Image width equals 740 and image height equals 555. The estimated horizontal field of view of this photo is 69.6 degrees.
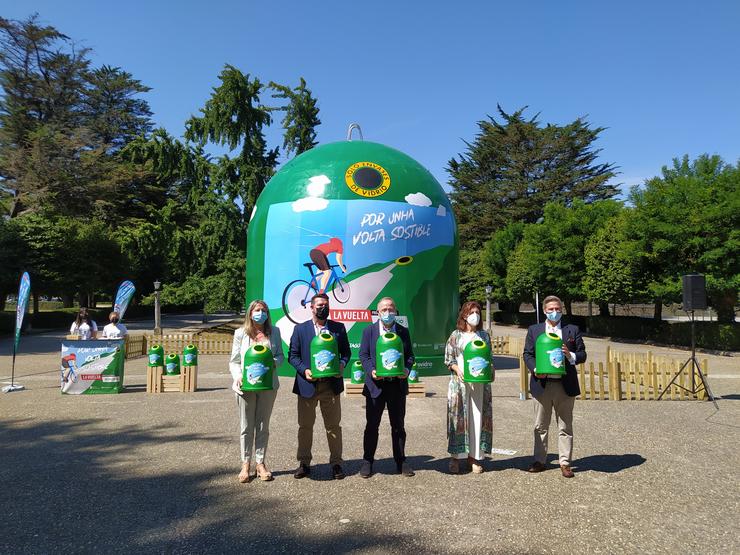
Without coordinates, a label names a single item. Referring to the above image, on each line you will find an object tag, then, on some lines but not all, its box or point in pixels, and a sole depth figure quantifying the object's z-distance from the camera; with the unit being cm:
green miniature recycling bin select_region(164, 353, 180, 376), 1278
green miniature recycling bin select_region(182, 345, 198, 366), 1230
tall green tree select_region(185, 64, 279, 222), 3175
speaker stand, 1112
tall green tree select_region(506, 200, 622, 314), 3500
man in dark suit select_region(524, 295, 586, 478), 605
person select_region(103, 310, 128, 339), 1257
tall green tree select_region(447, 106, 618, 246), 5300
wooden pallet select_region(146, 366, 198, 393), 1214
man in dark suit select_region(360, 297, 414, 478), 595
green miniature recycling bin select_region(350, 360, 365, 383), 1188
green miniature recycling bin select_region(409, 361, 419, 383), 1221
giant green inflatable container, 1353
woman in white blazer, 580
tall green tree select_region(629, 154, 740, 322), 2223
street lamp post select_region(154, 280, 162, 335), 2941
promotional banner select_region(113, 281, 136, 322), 1581
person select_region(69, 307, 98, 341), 1296
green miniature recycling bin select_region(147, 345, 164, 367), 1212
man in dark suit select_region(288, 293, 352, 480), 586
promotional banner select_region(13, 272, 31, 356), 1308
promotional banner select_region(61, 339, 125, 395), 1178
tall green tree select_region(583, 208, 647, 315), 2642
